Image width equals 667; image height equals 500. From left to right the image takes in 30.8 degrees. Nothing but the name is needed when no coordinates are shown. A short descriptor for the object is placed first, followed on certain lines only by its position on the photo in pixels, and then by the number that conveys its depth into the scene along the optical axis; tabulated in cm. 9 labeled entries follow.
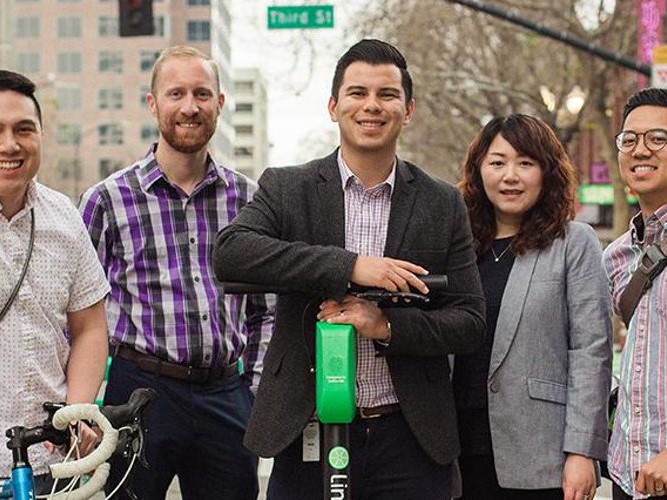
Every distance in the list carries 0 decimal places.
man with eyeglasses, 362
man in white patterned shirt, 360
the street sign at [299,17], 1400
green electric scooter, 335
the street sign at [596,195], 4031
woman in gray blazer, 406
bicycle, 318
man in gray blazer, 366
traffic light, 1388
